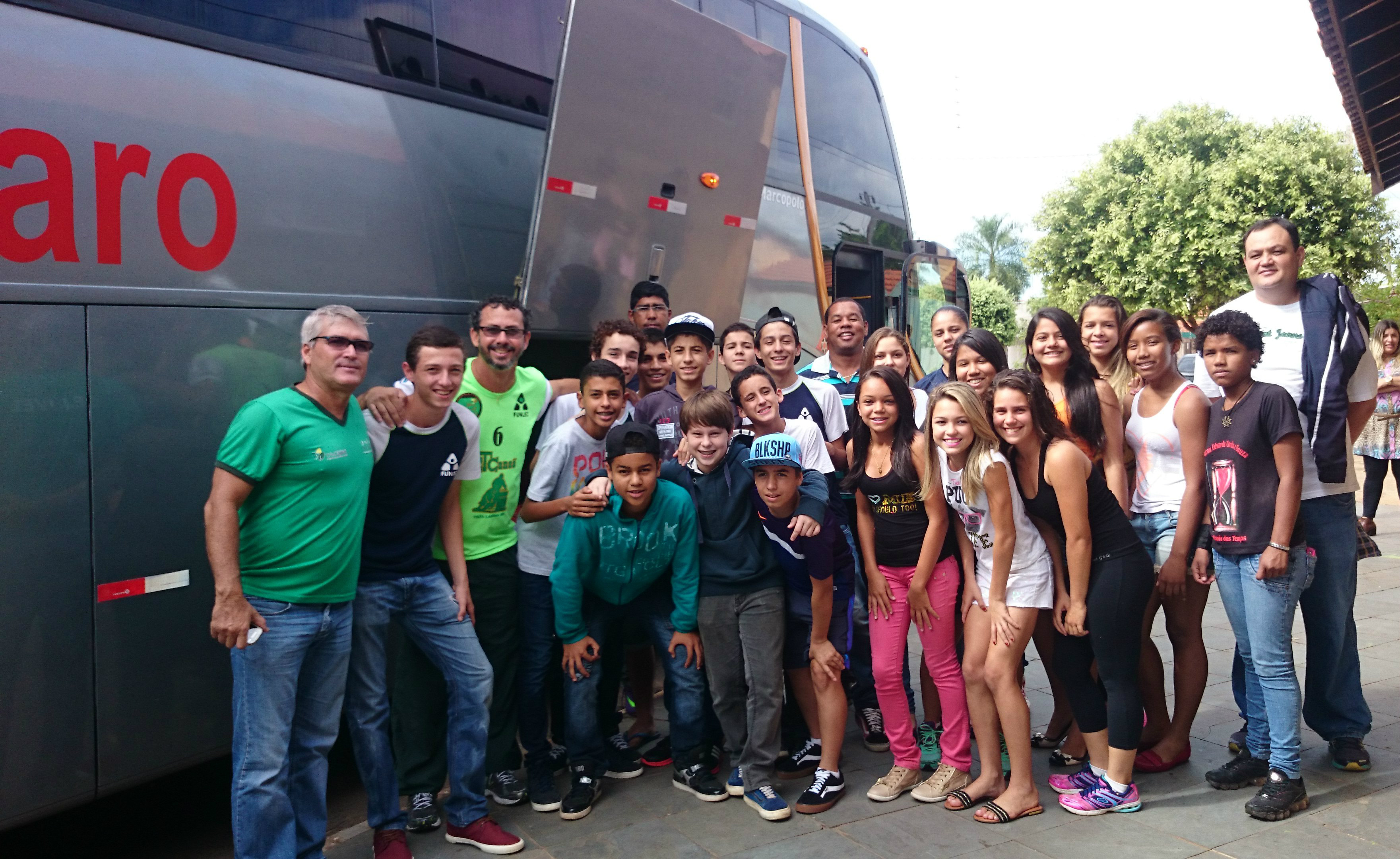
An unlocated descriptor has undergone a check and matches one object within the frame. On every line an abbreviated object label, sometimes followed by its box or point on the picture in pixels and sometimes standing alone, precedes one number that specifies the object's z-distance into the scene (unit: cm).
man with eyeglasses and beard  379
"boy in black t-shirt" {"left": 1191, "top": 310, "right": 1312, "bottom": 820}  356
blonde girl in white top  362
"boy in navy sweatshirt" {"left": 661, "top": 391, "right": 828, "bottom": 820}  383
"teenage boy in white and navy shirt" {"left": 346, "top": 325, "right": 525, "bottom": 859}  344
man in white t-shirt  376
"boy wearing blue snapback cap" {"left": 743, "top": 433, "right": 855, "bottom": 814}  373
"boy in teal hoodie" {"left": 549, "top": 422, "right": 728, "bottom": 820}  373
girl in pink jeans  385
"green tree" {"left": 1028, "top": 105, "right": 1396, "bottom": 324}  2533
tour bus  308
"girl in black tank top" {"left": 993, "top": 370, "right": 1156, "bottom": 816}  354
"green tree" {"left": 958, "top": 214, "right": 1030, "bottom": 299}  5744
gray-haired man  292
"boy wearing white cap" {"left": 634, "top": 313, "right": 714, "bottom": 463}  439
